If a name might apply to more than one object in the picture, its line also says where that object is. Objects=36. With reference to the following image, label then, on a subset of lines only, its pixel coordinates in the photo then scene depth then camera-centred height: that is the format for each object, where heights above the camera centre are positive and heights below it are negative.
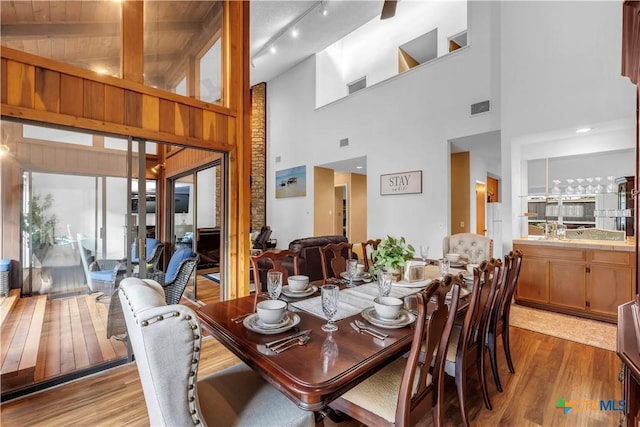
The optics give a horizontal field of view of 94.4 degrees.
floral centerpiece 2.13 -0.31
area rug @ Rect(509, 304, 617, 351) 2.90 -1.24
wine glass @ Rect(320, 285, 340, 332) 1.37 -0.41
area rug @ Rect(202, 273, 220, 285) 5.28 -1.16
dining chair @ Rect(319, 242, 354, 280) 2.56 -0.42
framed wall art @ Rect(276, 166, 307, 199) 7.93 +0.88
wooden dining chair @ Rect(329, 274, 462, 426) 1.15 -0.80
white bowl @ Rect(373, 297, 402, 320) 1.46 -0.48
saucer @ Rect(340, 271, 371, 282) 2.33 -0.51
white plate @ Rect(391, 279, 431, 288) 2.09 -0.51
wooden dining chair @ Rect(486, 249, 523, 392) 2.04 -0.72
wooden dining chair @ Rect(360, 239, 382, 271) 3.02 -0.36
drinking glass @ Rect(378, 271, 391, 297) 1.75 -0.42
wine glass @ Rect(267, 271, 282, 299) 1.65 -0.38
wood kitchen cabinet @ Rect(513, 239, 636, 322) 3.23 -0.75
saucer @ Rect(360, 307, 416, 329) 1.41 -0.52
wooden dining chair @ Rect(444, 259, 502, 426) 1.51 -0.73
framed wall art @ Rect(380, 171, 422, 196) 5.60 +0.59
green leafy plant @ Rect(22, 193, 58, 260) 2.27 -0.07
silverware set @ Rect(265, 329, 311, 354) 1.20 -0.54
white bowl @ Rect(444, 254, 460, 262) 2.87 -0.44
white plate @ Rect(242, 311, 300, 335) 1.33 -0.52
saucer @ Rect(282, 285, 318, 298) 1.93 -0.53
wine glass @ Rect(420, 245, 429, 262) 2.68 -0.35
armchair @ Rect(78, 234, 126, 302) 2.56 -0.52
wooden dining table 0.99 -0.55
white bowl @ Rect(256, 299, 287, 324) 1.37 -0.46
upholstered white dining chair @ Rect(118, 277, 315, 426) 0.86 -0.47
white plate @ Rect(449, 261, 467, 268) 2.71 -0.48
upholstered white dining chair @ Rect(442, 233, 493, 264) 3.44 -0.40
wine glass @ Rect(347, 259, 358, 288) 2.20 -0.42
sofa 3.94 -0.57
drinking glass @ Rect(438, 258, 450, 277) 2.24 -0.41
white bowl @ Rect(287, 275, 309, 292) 2.01 -0.48
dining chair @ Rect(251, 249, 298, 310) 2.09 -0.35
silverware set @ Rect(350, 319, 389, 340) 1.32 -0.54
